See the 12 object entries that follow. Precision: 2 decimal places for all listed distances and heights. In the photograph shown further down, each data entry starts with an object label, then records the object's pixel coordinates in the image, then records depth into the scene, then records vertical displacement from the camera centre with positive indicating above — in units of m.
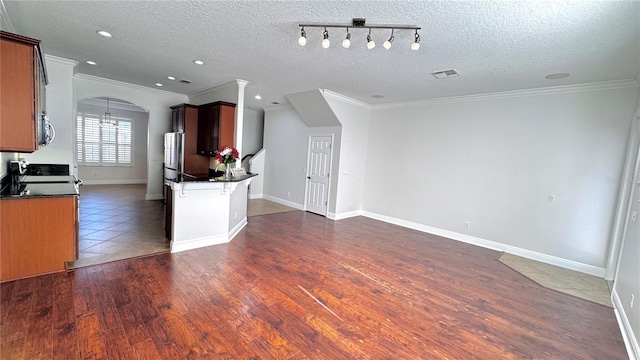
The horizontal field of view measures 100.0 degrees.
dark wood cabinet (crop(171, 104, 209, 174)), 5.83 +0.22
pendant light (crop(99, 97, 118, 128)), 9.15 +0.67
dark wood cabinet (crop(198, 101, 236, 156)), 5.05 +0.43
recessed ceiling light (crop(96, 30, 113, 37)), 3.06 +1.22
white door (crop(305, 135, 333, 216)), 6.45 -0.47
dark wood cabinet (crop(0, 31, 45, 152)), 2.25 +0.36
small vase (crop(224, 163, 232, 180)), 4.36 -0.37
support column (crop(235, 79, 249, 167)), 4.91 +0.65
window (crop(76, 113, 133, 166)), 8.93 -0.08
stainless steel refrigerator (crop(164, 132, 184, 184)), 5.84 -0.20
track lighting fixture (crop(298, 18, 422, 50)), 2.51 +1.23
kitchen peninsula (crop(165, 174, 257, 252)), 3.73 -0.96
